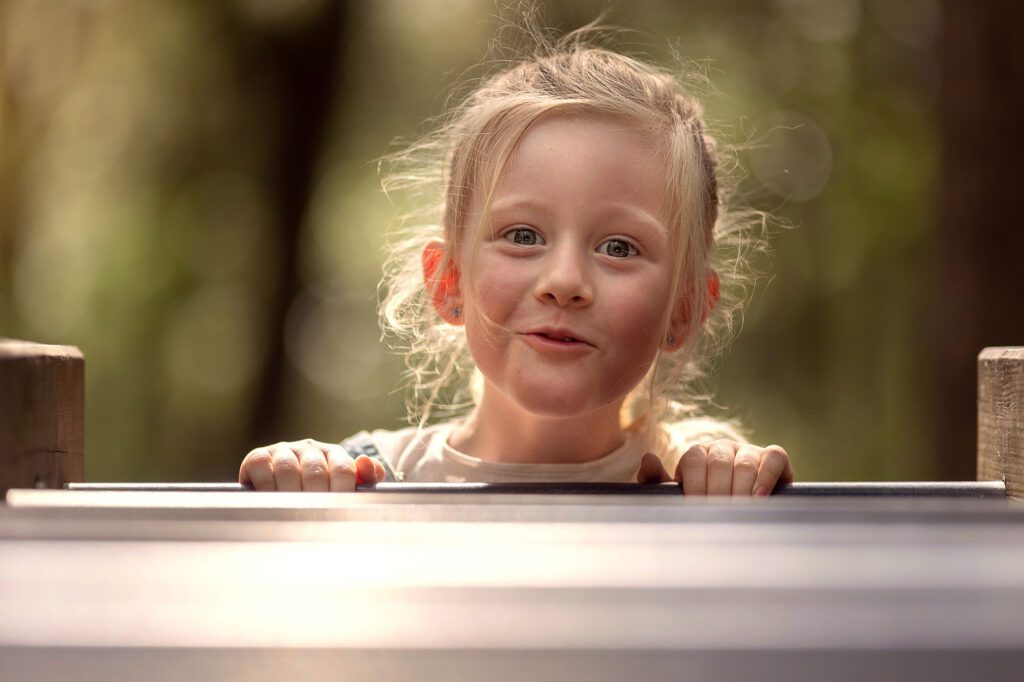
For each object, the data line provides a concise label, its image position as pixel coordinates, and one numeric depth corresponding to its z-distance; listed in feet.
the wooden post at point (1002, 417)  5.17
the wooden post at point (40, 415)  4.75
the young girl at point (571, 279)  5.67
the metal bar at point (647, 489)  4.91
